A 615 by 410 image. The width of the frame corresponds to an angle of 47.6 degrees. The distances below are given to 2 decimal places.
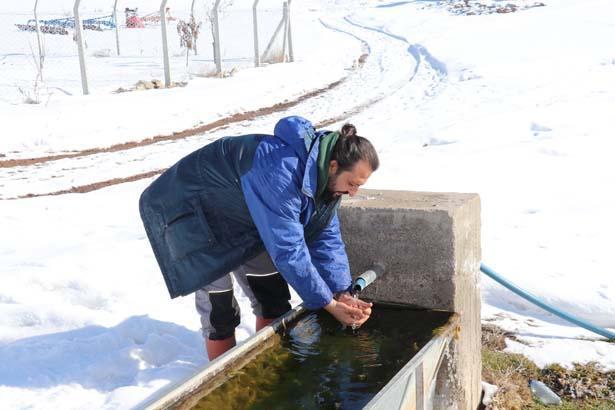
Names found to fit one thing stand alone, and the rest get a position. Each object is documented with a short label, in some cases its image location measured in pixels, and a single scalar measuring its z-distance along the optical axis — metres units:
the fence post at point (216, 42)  16.05
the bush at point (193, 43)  21.49
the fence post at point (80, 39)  12.61
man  2.88
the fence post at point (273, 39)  20.59
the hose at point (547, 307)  4.25
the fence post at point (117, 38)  20.80
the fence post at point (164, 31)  14.27
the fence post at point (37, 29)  15.81
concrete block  3.39
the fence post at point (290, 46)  20.89
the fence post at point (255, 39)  18.14
